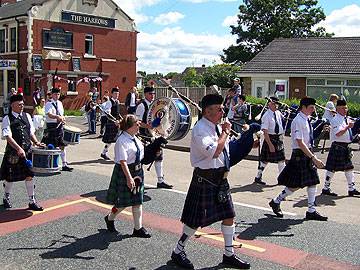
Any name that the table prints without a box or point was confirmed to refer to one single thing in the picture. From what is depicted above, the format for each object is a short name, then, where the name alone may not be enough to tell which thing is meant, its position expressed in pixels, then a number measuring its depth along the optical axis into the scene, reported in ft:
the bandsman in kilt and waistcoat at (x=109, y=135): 40.57
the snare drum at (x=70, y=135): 35.45
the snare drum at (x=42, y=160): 24.07
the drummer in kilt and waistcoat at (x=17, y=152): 23.26
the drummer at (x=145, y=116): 29.25
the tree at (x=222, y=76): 135.07
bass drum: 26.96
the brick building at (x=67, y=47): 99.81
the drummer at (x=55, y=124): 34.53
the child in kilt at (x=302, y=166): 22.66
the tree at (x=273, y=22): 147.84
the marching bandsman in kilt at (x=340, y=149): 28.11
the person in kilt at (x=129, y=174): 19.21
